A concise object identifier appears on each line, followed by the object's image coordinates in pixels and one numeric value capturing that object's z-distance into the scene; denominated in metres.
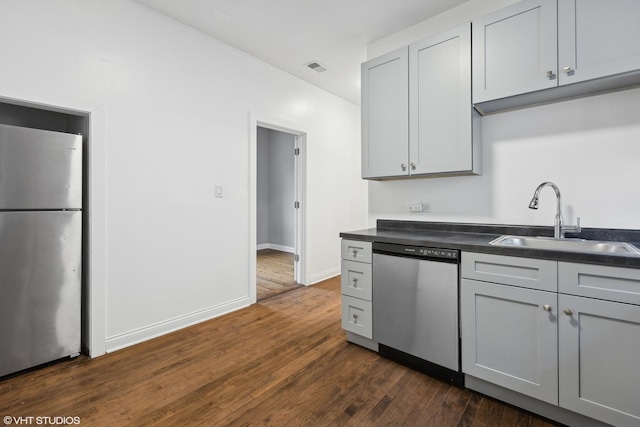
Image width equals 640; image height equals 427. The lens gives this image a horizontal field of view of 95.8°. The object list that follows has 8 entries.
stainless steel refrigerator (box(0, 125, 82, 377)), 1.86
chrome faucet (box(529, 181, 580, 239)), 1.82
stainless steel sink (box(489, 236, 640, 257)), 1.60
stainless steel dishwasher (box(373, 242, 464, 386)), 1.80
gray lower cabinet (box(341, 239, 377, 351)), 2.23
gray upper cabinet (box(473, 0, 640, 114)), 1.56
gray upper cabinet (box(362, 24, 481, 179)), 2.08
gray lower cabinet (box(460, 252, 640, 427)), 1.31
